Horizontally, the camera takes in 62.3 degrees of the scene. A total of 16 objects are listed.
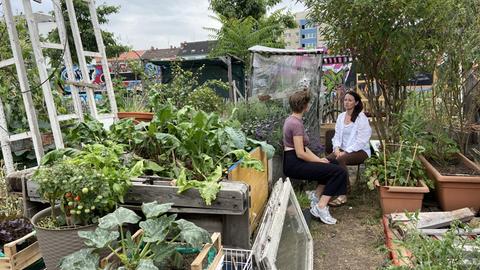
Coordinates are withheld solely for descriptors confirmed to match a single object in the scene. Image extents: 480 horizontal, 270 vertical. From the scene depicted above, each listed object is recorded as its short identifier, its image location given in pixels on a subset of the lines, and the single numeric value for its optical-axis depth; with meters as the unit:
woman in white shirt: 4.75
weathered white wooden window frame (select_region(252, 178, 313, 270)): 2.24
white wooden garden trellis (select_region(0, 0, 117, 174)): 3.41
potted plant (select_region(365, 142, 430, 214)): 4.01
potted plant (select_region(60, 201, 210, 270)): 1.80
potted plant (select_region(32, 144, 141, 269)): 2.10
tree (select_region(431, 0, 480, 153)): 4.23
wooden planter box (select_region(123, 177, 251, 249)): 2.46
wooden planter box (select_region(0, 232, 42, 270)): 2.19
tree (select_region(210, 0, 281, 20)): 16.50
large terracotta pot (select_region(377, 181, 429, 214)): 3.98
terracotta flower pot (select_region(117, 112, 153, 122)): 5.14
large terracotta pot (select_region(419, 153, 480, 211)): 4.02
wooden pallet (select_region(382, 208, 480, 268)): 3.43
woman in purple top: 4.25
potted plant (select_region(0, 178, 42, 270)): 2.20
